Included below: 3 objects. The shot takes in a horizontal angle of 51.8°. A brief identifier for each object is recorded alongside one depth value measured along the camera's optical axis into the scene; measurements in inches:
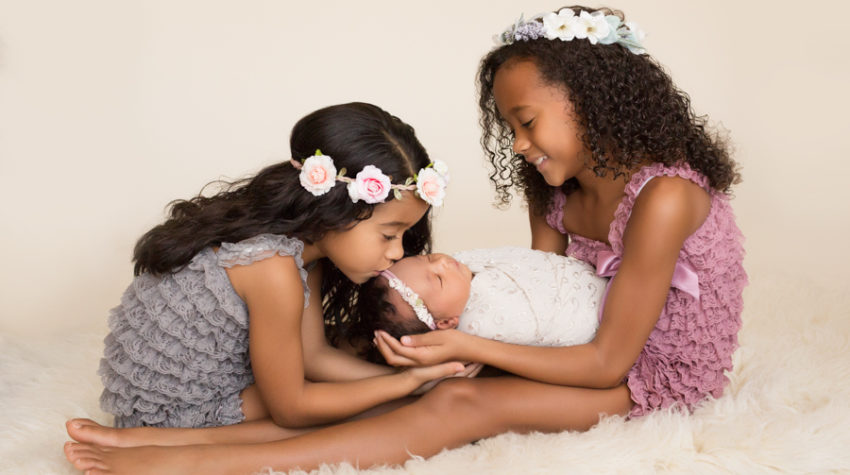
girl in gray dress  77.1
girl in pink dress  79.9
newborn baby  85.4
